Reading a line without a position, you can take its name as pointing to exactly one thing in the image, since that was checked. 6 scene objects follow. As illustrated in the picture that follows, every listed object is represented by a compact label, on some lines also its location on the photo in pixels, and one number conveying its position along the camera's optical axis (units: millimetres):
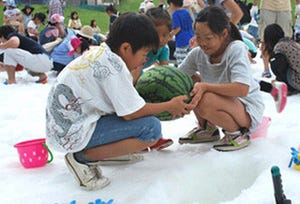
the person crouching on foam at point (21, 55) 6430
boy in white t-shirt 2545
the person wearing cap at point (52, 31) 8500
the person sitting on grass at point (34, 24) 11070
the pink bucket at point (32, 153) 3029
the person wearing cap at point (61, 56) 7170
